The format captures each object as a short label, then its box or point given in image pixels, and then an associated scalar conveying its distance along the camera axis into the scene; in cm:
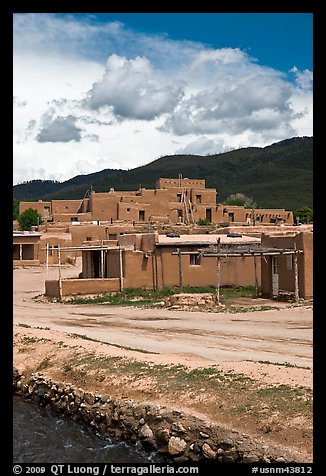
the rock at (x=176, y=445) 847
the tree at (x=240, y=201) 6692
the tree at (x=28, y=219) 4801
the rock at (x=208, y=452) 801
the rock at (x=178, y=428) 868
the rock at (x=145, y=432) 913
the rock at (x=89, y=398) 1088
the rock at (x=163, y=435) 879
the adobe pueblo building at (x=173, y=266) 2398
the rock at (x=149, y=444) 899
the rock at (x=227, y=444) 791
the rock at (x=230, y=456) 775
